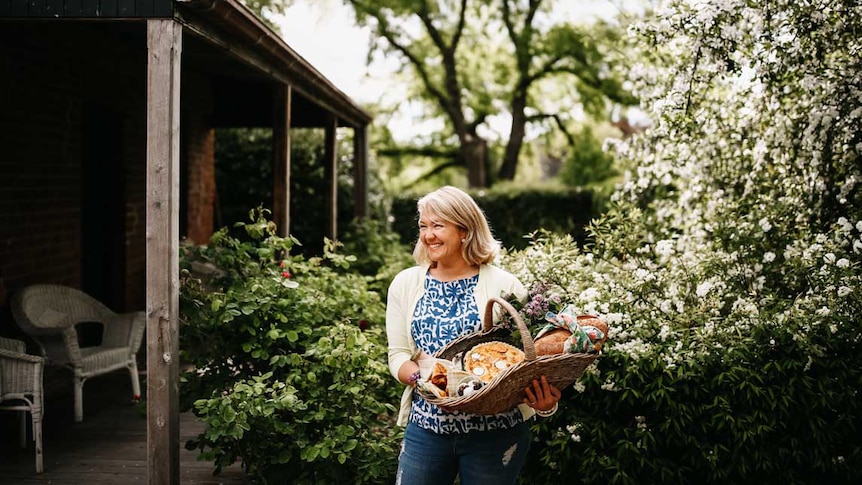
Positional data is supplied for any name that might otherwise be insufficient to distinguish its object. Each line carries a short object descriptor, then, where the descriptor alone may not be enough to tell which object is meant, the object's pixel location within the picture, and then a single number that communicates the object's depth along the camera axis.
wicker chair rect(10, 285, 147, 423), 5.49
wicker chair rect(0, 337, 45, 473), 4.62
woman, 2.60
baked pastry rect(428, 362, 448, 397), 2.55
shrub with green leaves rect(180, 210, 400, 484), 3.88
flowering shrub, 4.01
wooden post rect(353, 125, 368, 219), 11.60
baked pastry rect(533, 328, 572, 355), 2.67
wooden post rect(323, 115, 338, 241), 9.78
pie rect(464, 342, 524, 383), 2.57
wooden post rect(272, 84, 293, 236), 6.71
